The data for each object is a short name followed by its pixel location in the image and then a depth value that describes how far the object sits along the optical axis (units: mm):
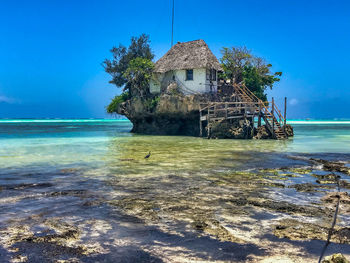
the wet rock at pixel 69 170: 10628
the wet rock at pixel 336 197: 6664
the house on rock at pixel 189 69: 30812
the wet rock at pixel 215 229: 4578
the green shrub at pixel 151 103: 32969
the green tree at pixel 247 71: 33875
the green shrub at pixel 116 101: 37625
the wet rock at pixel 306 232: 4574
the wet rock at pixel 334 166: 10844
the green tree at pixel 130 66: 34156
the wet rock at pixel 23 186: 8062
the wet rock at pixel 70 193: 7355
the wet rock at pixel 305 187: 7750
